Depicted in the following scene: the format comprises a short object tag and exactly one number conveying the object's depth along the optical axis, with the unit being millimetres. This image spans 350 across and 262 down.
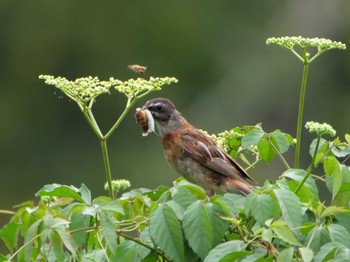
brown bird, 7953
